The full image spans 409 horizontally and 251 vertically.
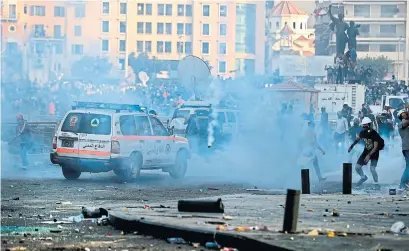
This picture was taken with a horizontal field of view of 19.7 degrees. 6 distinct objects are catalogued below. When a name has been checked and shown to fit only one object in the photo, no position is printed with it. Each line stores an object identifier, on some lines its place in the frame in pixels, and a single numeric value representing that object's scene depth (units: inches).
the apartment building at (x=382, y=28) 5605.3
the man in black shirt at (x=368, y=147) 971.9
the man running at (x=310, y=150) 1043.9
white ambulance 970.1
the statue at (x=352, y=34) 2325.1
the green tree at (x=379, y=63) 5177.2
